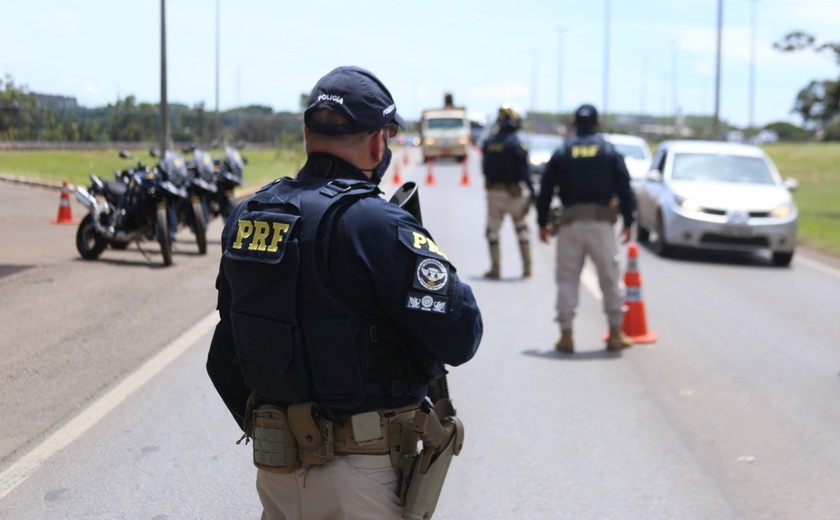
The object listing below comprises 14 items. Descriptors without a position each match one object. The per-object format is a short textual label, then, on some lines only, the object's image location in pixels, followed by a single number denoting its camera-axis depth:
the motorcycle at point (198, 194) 15.07
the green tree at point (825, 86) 23.39
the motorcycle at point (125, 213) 14.10
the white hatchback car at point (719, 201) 16.17
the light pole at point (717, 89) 35.47
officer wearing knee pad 13.79
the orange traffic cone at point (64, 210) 17.61
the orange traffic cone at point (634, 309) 10.00
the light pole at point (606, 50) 64.44
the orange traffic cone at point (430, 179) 36.68
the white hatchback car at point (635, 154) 25.58
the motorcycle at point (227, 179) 17.05
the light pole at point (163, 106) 20.56
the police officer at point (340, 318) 2.95
